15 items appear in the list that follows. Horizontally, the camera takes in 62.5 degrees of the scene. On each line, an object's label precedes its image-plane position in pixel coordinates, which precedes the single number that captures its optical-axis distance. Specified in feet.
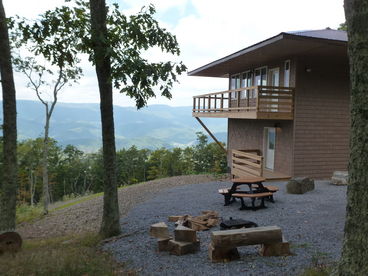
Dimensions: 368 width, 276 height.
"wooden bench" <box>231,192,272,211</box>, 27.76
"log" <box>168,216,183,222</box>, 26.35
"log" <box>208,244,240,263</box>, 16.52
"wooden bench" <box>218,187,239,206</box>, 30.27
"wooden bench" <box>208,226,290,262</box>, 16.05
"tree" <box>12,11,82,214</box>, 22.26
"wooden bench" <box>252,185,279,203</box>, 30.31
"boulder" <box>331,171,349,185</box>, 39.27
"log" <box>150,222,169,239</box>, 20.63
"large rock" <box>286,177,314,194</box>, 34.45
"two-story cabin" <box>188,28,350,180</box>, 42.29
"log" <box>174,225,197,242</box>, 18.54
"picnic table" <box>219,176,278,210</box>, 28.31
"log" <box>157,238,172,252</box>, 19.25
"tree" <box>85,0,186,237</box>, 19.72
